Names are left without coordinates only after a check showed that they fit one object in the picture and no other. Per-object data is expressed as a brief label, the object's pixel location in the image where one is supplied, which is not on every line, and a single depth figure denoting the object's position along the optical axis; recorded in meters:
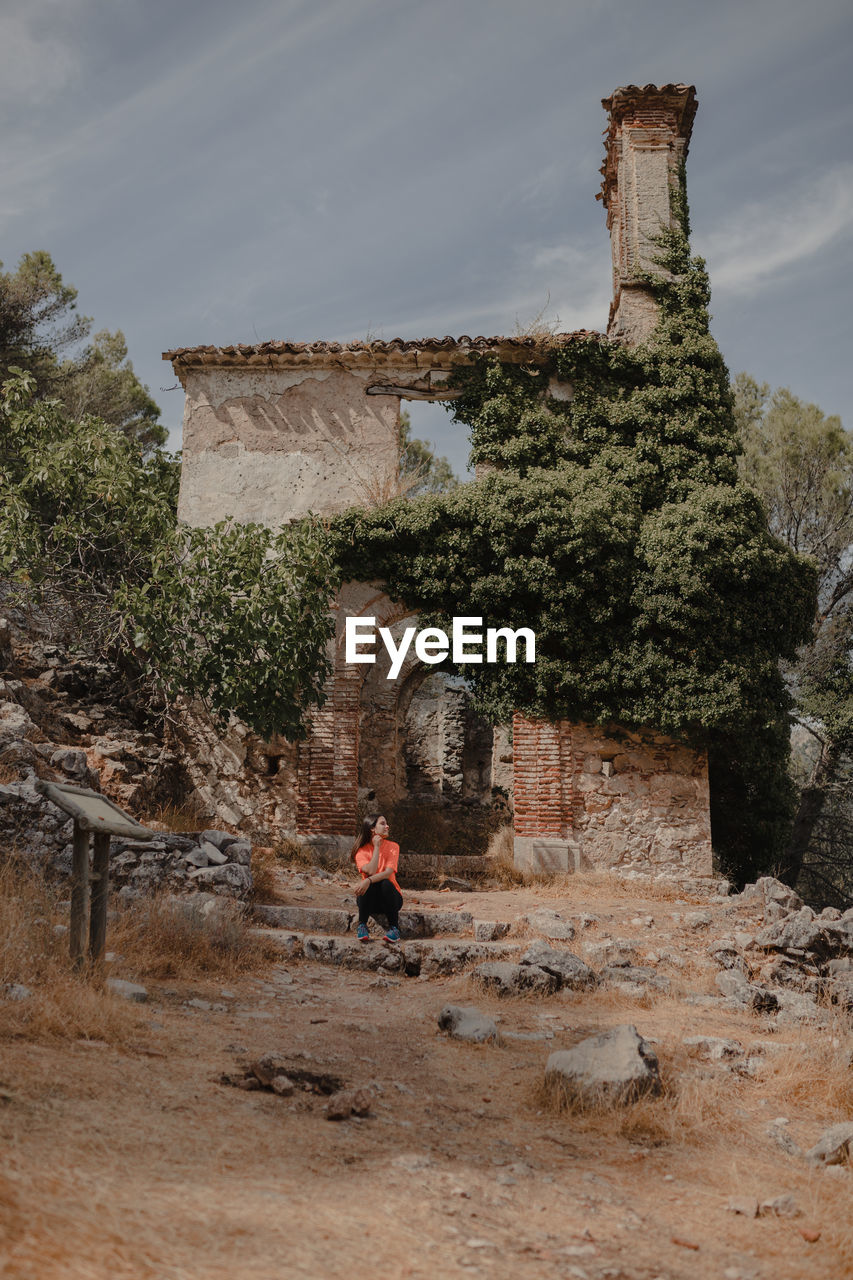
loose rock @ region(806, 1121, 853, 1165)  4.61
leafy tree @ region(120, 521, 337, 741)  12.18
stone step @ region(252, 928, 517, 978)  8.38
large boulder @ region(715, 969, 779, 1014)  7.56
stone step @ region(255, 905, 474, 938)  9.32
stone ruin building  13.04
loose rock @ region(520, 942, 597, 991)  7.69
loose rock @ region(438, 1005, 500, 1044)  6.10
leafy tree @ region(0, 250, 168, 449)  21.86
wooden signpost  5.86
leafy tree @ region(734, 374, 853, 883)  18.41
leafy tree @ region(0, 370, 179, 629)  12.85
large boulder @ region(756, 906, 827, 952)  8.73
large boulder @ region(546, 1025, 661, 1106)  4.99
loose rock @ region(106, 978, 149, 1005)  5.93
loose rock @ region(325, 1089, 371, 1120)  4.49
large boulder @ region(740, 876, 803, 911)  10.56
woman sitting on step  9.01
